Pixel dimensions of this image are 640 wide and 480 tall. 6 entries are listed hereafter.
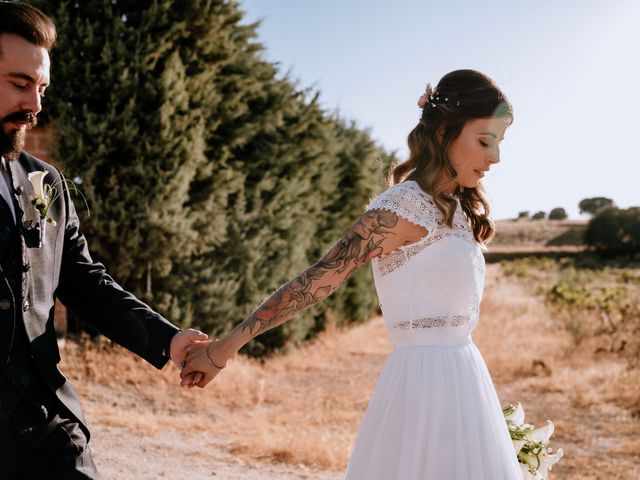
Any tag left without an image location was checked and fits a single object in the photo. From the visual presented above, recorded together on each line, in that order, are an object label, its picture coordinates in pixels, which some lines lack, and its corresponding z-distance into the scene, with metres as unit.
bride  2.31
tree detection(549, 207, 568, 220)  71.06
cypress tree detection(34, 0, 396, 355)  7.03
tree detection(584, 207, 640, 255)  44.69
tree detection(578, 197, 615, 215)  48.03
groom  2.08
